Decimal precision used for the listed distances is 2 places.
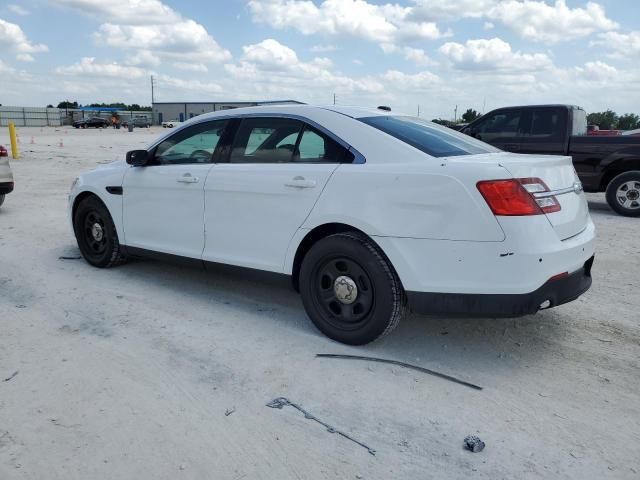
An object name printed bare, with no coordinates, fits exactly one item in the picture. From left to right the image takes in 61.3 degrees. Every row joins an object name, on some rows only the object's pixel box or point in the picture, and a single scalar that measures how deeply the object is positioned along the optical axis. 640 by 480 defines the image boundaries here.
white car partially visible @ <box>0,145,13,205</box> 8.17
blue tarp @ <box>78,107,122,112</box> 89.69
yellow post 17.90
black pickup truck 8.80
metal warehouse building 73.50
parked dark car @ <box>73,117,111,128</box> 66.00
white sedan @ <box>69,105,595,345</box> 3.10
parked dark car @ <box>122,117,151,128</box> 70.25
